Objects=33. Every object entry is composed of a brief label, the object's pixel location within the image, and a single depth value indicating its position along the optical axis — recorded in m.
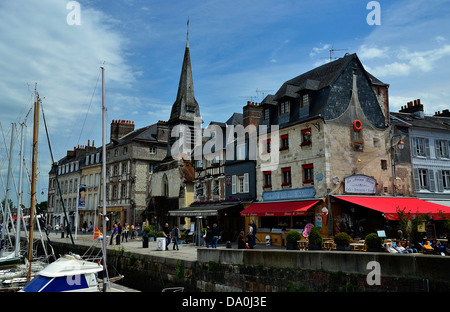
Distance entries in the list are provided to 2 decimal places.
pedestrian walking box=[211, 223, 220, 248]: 19.52
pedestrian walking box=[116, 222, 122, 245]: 24.20
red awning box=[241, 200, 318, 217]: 20.44
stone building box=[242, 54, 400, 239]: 20.92
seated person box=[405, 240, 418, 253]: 14.08
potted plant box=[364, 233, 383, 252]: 14.08
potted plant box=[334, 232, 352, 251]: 15.91
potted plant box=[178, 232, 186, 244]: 26.98
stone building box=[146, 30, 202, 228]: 34.38
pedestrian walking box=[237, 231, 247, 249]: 15.27
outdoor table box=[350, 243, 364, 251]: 15.73
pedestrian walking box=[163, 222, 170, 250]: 21.33
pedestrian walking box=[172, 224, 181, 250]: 19.88
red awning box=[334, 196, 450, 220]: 19.47
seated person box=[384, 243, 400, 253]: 13.55
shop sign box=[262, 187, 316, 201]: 21.42
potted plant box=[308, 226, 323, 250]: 15.94
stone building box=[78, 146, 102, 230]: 48.33
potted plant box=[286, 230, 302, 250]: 16.88
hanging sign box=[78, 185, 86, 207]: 33.68
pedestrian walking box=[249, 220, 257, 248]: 18.94
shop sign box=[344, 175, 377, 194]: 21.26
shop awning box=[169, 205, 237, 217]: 25.78
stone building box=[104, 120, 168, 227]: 42.38
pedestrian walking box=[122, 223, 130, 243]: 28.10
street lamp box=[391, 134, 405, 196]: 23.20
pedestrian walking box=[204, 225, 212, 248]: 20.68
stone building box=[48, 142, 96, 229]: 54.84
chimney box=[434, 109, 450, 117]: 31.16
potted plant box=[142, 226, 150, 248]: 21.79
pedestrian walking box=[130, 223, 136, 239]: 30.59
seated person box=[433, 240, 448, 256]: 12.79
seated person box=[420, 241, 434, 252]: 13.36
